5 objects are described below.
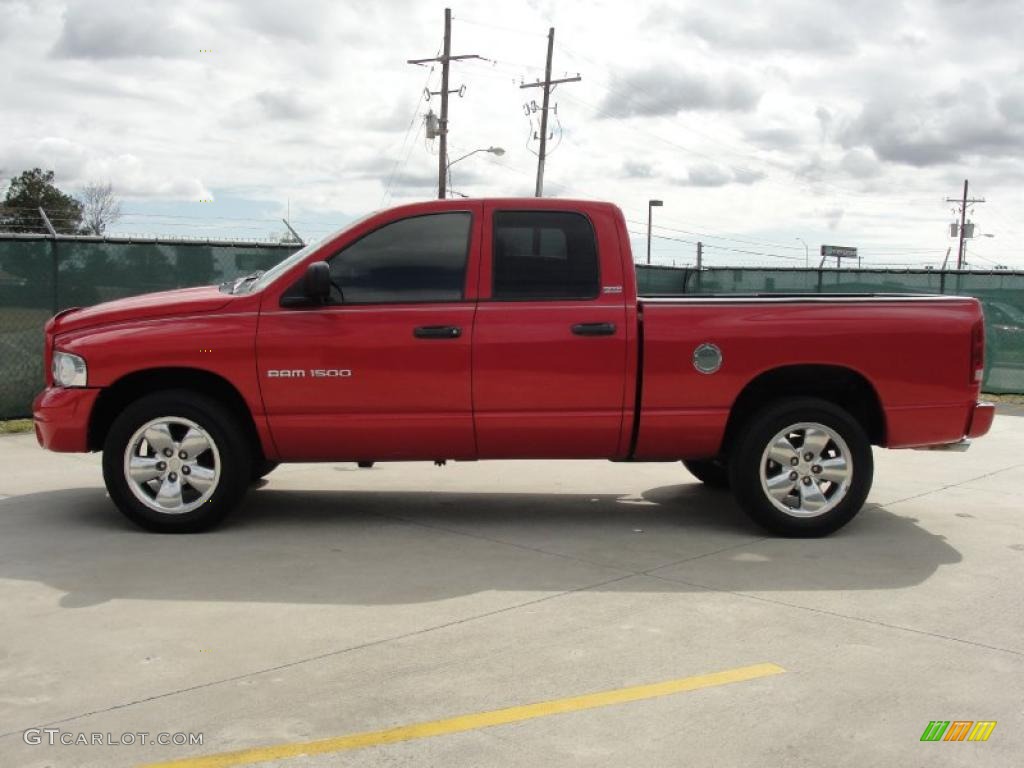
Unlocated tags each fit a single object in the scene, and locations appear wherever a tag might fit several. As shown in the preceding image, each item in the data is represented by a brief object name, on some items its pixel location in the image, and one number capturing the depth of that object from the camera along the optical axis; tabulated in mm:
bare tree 59000
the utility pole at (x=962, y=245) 79500
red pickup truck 6398
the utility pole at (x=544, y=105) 38281
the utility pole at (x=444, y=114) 33812
